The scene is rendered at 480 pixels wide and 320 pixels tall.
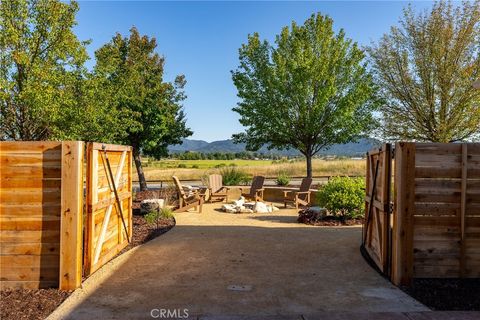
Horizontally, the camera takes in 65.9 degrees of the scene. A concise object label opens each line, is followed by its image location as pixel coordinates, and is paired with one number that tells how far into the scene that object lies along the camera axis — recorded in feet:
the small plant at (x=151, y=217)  31.37
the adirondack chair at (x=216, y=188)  47.08
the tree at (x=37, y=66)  35.22
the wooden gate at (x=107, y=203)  17.39
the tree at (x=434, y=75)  52.95
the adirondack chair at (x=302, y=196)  42.63
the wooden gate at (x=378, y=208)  18.10
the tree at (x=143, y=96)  49.03
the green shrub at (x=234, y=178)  59.97
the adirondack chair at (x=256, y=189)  45.21
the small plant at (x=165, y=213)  33.45
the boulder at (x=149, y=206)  34.35
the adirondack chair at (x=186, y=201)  39.52
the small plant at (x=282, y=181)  59.21
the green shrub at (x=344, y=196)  32.22
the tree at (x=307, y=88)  56.39
